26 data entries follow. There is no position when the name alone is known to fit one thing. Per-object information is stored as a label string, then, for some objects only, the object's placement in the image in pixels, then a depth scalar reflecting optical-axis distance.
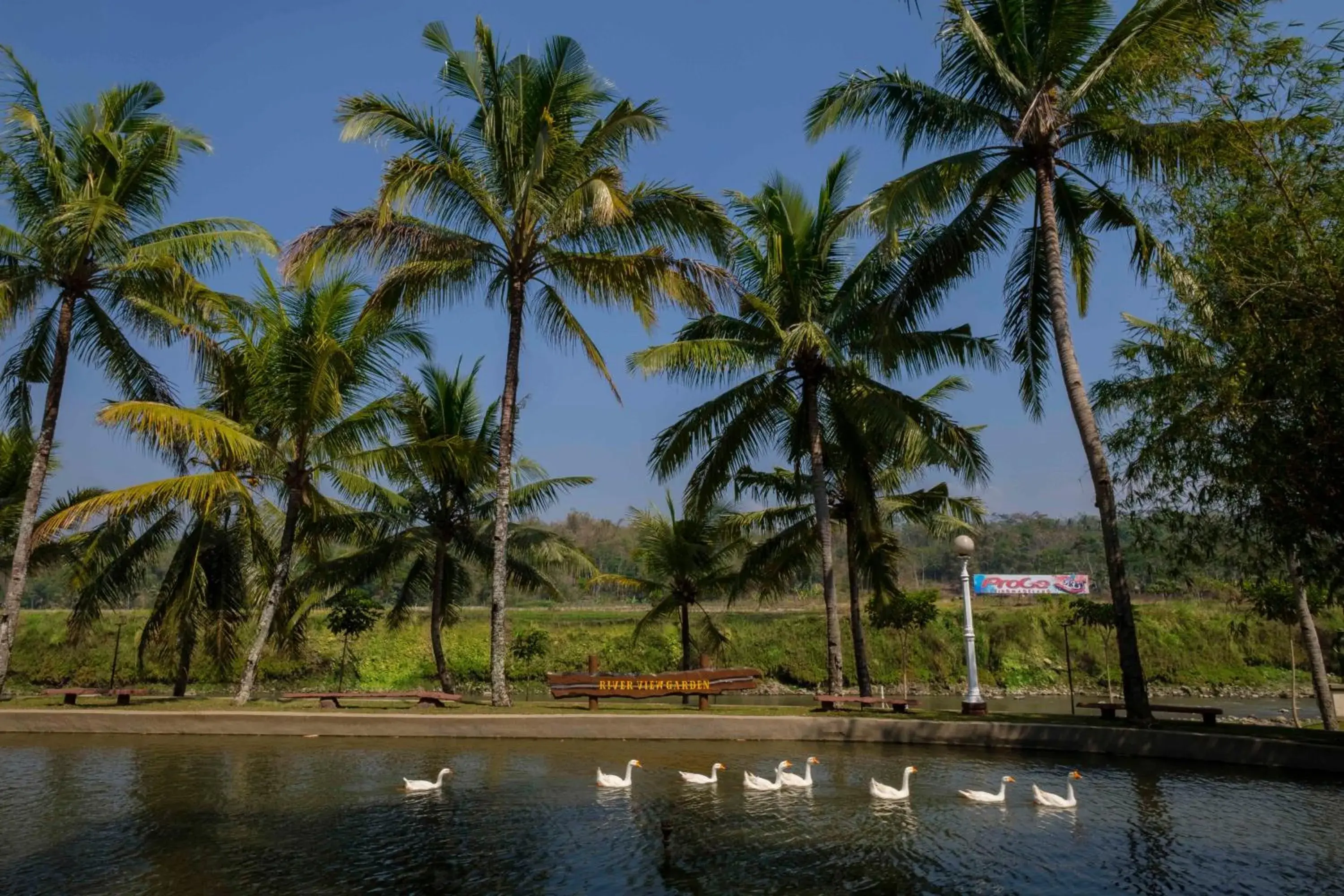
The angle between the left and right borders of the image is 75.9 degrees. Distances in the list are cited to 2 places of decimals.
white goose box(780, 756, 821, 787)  10.85
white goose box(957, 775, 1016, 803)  9.92
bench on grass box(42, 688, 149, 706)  17.73
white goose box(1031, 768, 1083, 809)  9.55
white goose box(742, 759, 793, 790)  10.74
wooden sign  17.58
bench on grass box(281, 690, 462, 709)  17.64
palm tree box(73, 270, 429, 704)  17.27
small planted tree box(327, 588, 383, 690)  24.34
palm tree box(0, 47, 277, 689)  17.80
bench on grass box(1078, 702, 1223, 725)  14.66
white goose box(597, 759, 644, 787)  10.88
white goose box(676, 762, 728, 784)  11.08
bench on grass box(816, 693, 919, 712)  16.55
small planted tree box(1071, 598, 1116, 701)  24.12
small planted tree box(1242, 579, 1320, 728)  21.72
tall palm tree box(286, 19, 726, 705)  16.86
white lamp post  16.30
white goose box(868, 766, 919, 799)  10.10
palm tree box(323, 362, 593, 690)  22.61
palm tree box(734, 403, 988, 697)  19.97
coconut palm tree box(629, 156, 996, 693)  17.62
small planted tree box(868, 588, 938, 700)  25.20
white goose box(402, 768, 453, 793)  10.59
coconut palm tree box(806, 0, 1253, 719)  13.94
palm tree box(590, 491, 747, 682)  25.98
